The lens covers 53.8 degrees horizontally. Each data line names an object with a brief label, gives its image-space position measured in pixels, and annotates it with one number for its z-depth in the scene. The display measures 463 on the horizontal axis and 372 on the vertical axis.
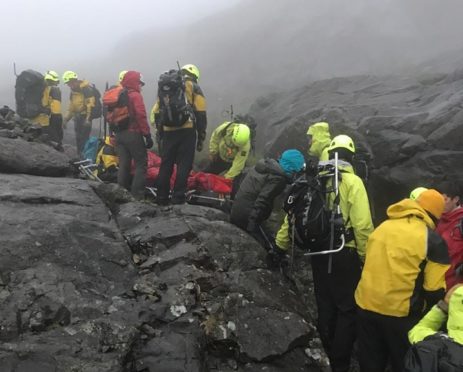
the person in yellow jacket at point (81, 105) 15.13
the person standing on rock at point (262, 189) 7.38
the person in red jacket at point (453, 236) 5.13
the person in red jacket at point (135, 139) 9.17
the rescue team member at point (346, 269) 5.91
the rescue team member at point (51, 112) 12.16
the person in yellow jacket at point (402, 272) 4.66
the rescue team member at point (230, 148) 10.34
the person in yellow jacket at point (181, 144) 8.96
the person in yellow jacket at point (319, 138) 9.81
